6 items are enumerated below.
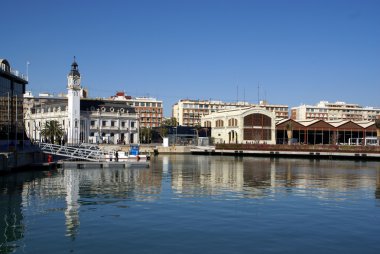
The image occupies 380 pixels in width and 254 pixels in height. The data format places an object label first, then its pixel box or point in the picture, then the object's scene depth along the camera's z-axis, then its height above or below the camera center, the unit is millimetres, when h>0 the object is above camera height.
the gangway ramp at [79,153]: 71681 -2230
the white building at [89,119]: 131375 +6393
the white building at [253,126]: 147875 +4403
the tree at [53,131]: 124625 +2431
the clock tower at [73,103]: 126938 +10722
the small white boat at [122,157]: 72050 -2886
